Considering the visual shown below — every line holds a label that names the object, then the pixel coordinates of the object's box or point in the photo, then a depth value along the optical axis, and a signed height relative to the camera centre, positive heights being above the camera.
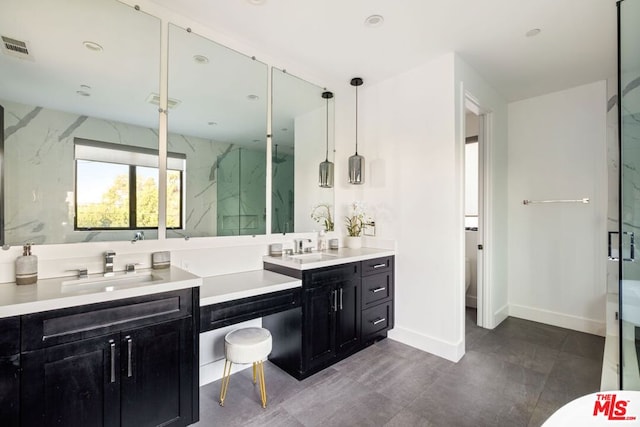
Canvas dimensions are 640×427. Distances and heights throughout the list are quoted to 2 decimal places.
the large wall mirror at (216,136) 2.20 +0.64
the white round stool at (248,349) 1.89 -0.86
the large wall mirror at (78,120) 1.62 +0.58
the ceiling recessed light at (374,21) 2.17 +1.45
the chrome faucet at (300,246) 2.92 -0.31
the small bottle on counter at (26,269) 1.53 -0.28
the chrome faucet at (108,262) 1.80 -0.29
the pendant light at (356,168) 3.17 +0.50
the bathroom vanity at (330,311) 2.28 -0.82
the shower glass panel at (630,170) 1.59 +0.24
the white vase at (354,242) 3.17 -0.29
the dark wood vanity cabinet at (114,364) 1.27 -0.71
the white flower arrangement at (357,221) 3.25 -0.07
